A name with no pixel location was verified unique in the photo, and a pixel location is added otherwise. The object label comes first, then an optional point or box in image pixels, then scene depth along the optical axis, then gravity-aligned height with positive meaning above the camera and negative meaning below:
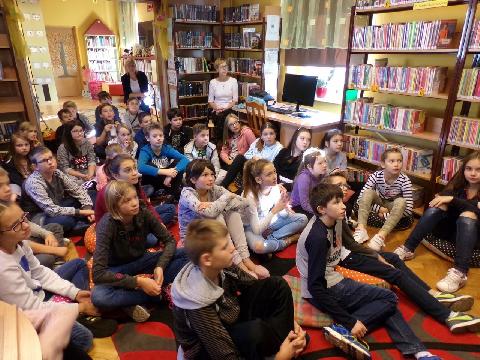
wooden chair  4.31 -0.74
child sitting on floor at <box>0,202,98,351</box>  1.50 -1.01
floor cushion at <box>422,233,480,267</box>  2.42 -1.35
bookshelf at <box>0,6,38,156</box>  4.02 -0.44
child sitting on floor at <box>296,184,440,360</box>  1.69 -1.19
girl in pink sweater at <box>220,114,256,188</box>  3.87 -0.92
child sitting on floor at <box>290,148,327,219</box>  2.69 -0.95
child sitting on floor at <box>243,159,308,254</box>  2.49 -1.12
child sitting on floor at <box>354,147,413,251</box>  2.75 -1.14
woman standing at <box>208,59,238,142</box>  4.92 -0.52
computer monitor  4.41 -0.43
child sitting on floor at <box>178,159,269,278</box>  2.16 -0.91
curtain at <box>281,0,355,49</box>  4.02 +0.37
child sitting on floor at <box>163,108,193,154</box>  3.93 -0.86
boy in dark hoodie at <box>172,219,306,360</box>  1.29 -0.96
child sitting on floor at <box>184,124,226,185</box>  3.49 -0.94
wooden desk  3.96 -0.76
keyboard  4.50 -0.69
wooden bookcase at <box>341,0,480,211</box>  2.71 -0.39
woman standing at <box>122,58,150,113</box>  5.18 -0.39
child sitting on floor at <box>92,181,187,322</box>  1.81 -1.09
